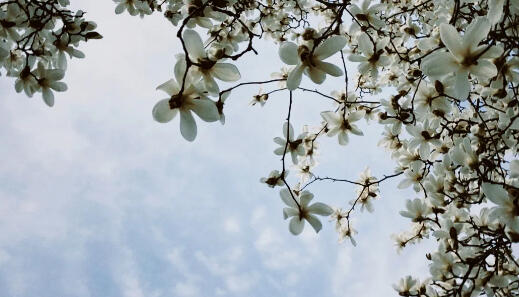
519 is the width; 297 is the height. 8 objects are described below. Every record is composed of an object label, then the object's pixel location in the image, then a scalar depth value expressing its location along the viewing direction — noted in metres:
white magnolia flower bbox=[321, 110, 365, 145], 1.73
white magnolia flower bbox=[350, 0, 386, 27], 1.75
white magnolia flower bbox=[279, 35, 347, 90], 0.90
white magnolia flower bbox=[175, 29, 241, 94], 0.90
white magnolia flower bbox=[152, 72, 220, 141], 0.87
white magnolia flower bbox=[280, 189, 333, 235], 1.23
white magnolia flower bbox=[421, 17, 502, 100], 0.81
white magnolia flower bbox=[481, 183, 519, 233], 0.98
